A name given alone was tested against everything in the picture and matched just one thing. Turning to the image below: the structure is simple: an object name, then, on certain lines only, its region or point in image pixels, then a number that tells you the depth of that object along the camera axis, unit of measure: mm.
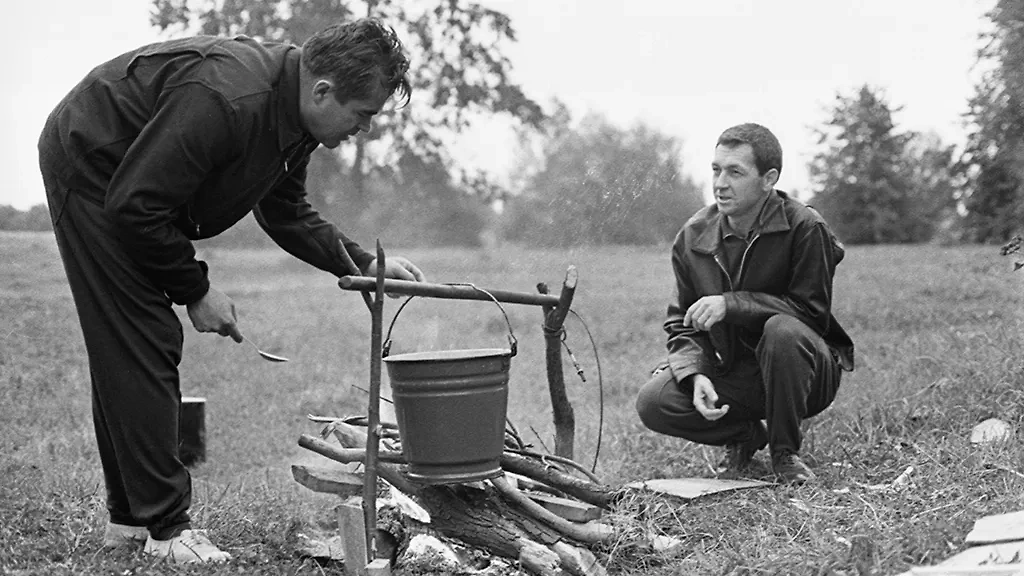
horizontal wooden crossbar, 3539
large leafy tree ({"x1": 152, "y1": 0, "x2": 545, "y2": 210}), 14836
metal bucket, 3582
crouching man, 4570
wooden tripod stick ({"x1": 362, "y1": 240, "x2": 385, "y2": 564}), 3459
